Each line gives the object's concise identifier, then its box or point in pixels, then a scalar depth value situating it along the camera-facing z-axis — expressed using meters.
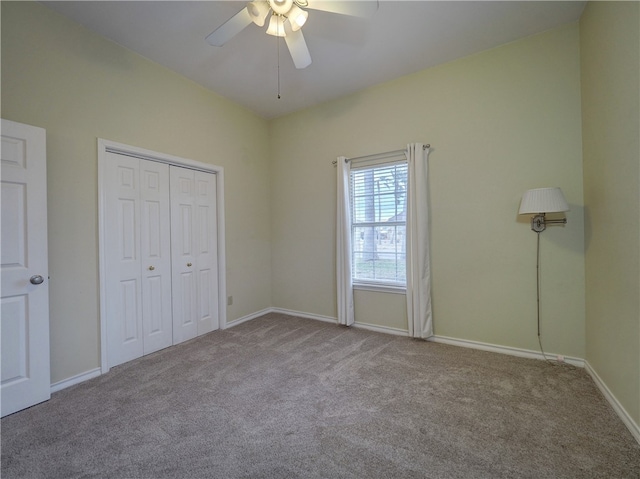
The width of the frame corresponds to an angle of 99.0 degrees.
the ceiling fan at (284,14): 1.76
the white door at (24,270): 1.86
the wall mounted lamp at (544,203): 2.22
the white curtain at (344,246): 3.45
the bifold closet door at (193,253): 3.08
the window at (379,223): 3.25
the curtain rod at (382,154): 3.01
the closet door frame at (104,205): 2.40
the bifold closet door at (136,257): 2.52
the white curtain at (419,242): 2.97
